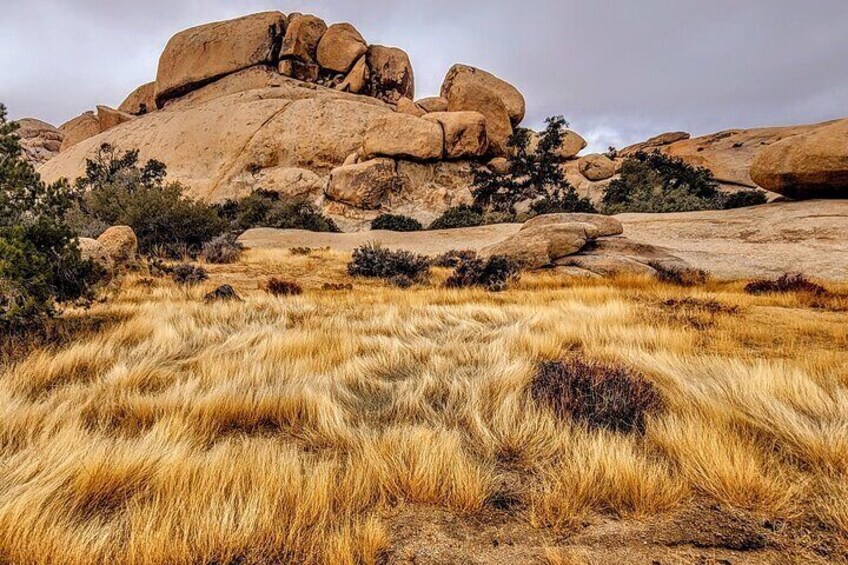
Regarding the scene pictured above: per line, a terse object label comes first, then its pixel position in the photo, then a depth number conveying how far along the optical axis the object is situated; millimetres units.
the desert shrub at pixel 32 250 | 3783
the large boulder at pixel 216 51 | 40969
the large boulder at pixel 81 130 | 46094
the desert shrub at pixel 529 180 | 28312
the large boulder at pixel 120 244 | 9698
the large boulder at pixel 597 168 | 33531
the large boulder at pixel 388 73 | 41562
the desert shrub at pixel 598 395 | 2518
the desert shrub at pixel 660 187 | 21378
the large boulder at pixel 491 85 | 38062
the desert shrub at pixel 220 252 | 11898
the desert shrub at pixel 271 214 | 23756
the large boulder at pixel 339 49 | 40688
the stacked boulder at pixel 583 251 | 9656
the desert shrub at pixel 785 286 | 6910
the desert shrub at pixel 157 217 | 13727
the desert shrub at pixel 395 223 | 23016
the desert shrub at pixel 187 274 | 8344
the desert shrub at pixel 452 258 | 12508
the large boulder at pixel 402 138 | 30359
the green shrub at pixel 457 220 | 21814
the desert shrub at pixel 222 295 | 6298
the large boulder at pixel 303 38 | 40594
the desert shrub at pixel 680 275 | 8812
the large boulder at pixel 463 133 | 31750
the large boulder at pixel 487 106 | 36156
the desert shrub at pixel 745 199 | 17391
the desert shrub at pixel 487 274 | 8867
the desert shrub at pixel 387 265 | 10391
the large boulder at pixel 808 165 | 12609
